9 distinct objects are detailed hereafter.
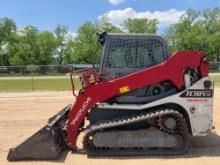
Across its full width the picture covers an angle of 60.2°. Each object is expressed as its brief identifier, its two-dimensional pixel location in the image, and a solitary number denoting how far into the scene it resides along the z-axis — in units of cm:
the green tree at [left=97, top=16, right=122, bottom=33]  3099
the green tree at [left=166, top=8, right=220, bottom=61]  3076
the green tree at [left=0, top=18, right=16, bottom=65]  3455
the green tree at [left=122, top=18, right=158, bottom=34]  3239
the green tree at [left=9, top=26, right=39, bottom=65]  3218
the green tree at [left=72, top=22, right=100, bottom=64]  3021
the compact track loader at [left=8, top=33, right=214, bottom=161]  355
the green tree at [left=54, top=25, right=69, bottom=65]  3552
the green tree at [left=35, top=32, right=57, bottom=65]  3229
